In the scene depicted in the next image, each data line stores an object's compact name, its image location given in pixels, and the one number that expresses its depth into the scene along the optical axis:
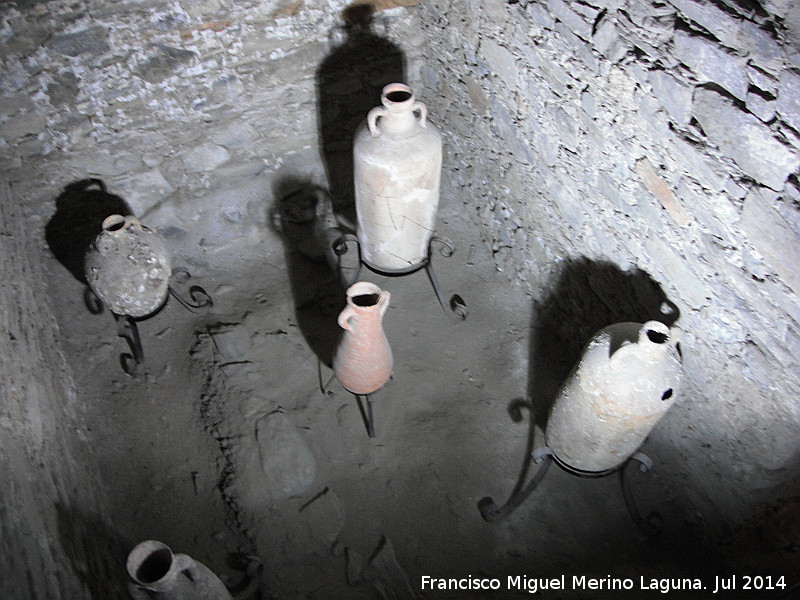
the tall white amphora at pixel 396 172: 2.59
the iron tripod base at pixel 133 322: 3.04
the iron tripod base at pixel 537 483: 2.43
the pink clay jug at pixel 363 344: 2.34
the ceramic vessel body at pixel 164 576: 1.76
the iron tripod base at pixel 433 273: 3.06
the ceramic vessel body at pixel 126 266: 2.69
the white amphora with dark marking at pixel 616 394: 2.00
